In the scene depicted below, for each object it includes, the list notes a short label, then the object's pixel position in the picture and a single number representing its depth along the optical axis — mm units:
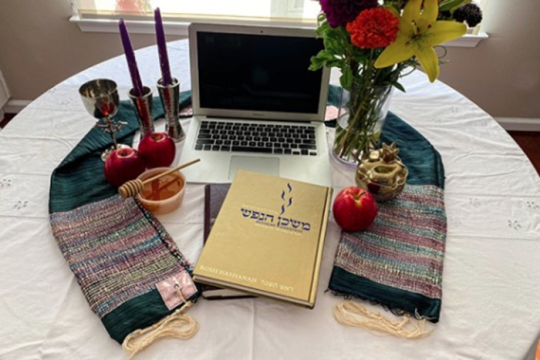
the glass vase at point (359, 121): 829
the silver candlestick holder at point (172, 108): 913
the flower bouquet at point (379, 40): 656
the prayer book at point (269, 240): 623
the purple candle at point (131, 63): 792
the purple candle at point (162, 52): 823
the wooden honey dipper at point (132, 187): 734
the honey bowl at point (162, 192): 774
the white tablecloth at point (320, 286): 589
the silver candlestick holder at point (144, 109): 893
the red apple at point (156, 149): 842
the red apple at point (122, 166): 804
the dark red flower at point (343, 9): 654
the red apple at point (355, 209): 726
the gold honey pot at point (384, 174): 788
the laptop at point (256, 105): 911
